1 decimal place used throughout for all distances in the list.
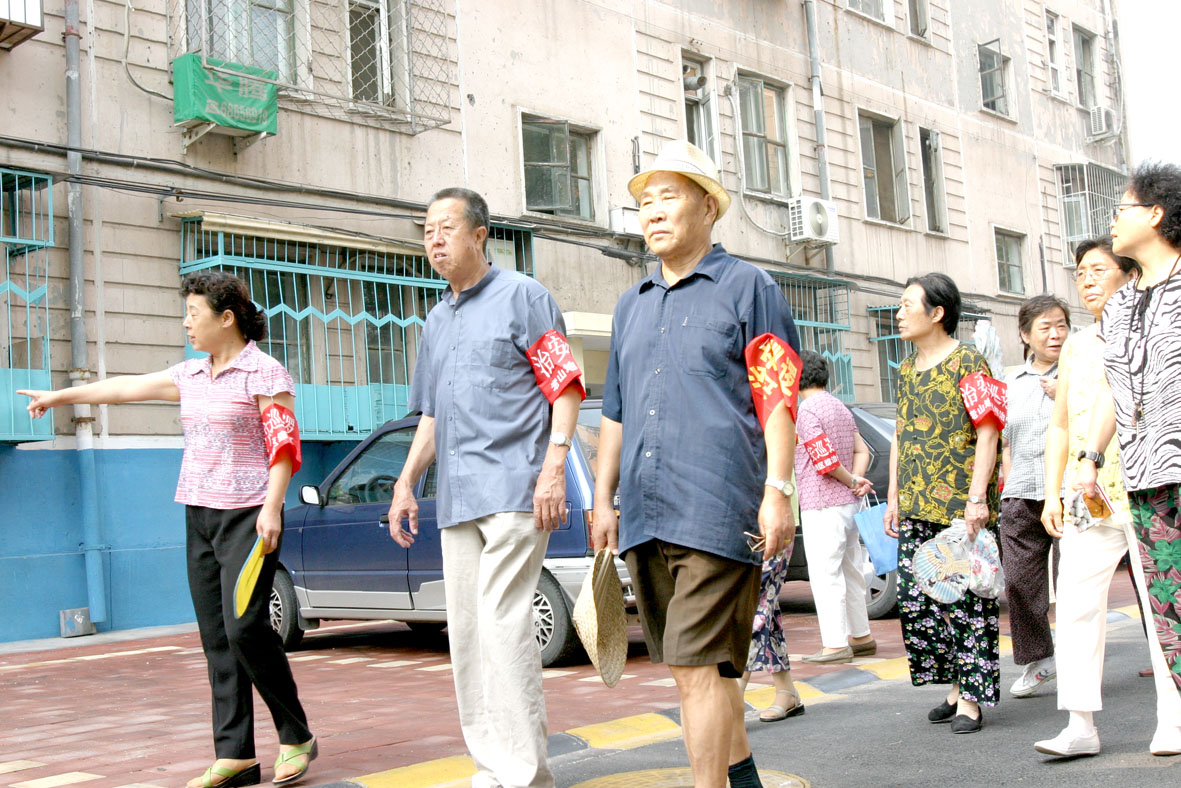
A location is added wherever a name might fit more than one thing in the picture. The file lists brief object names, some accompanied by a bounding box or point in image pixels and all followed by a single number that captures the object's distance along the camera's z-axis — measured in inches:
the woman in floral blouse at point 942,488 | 204.5
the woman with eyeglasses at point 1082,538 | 179.3
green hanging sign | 484.4
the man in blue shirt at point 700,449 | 135.3
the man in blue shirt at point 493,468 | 159.5
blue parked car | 292.2
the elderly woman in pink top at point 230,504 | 179.8
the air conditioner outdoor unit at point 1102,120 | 1038.4
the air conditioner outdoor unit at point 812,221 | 741.9
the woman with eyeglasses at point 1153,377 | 142.4
